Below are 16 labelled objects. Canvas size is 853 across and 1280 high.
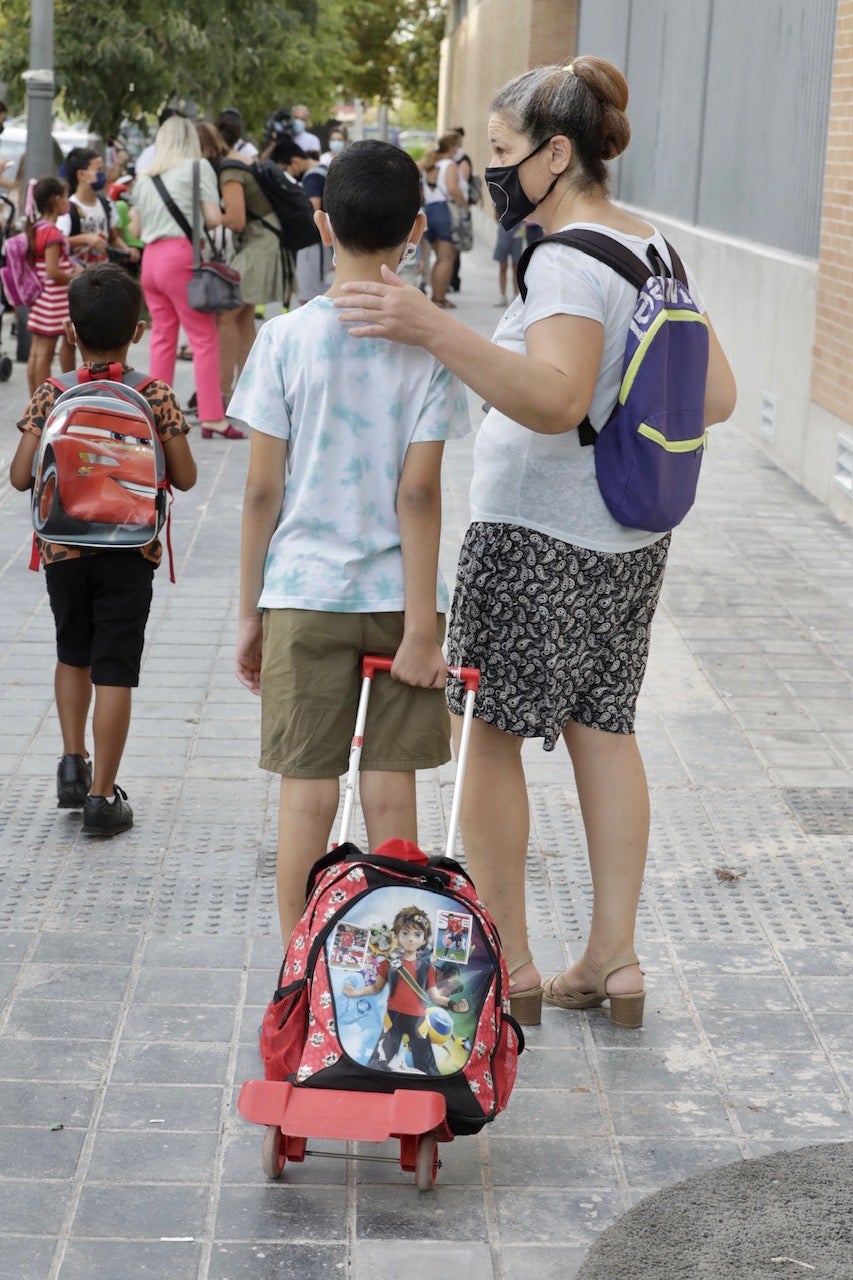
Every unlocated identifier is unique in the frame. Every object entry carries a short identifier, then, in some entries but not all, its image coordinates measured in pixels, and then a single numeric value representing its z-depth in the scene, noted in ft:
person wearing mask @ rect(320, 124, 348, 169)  92.99
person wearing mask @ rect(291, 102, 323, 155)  61.72
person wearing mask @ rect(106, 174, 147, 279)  55.11
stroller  45.78
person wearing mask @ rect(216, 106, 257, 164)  44.98
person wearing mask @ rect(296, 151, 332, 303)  43.52
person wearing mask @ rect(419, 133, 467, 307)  61.87
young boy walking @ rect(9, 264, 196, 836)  16.28
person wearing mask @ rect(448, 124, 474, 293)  67.15
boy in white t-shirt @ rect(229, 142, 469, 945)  11.27
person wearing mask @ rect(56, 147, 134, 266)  41.81
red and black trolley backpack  10.35
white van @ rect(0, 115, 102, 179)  73.31
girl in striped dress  38.17
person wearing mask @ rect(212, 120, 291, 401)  38.22
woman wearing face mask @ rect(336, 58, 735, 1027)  11.27
